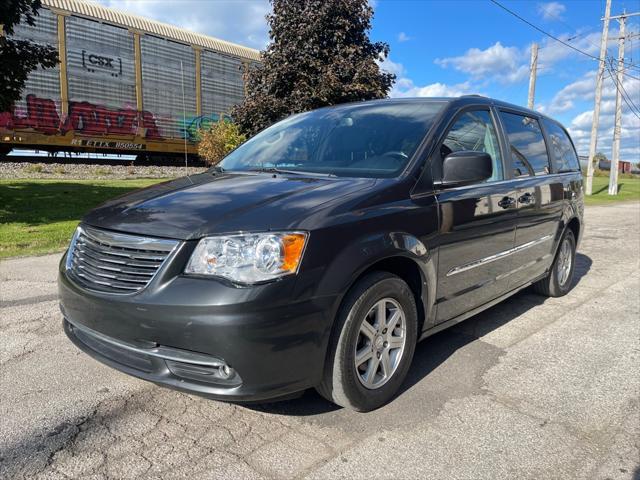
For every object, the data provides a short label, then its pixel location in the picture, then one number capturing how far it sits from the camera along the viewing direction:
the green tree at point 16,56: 8.98
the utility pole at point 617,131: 26.61
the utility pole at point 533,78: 21.61
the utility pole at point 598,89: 24.17
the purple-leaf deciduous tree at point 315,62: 10.95
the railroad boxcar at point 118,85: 20.05
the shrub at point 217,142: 21.50
